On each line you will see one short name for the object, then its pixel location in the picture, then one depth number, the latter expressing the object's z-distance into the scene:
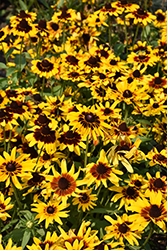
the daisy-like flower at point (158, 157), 1.42
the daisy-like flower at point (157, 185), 1.33
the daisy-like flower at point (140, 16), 1.70
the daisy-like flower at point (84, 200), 1.36
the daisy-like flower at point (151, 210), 1.23
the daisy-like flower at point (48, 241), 1.27
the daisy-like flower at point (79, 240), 1.23
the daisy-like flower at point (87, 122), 1.30
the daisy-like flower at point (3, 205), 1.30
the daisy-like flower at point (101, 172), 1.29
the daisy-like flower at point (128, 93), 1.46
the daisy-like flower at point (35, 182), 1.40
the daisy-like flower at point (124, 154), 1.31
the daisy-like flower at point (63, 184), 1.28
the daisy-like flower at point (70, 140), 1.40
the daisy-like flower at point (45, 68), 1.57
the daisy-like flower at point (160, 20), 1.94
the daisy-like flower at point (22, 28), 1.61
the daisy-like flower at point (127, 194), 1.38
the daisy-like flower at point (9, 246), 1.22
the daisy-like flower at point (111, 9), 1.70
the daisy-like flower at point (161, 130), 1.54
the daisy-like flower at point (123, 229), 1.30
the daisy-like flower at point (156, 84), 1.59
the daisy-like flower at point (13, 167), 1.29
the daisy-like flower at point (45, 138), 1.37
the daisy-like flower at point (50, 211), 1.31
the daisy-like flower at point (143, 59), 1.63
